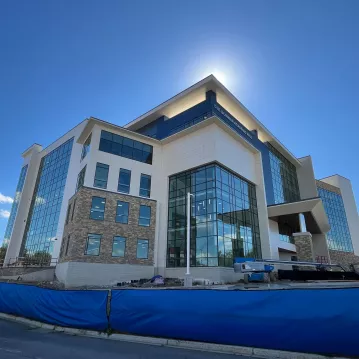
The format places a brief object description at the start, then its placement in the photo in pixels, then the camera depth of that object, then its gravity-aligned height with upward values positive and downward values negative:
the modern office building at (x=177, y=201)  22.75 +7.24
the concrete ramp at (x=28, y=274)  25.30 -0.55
